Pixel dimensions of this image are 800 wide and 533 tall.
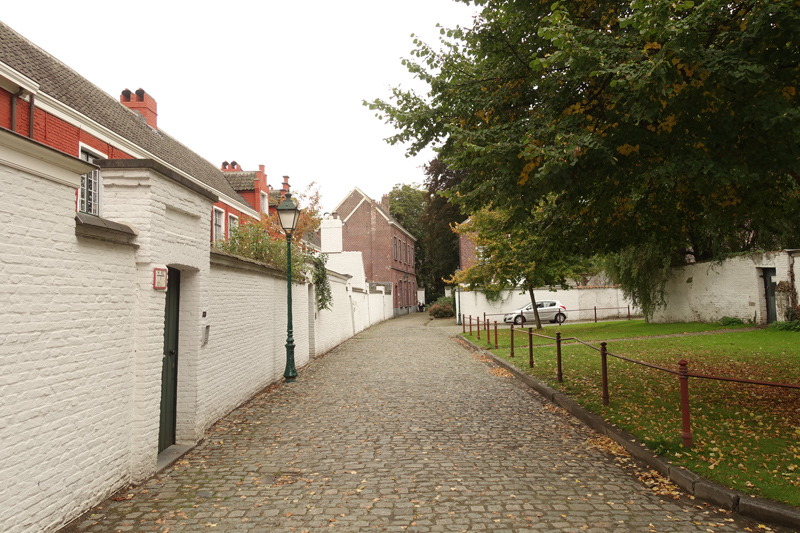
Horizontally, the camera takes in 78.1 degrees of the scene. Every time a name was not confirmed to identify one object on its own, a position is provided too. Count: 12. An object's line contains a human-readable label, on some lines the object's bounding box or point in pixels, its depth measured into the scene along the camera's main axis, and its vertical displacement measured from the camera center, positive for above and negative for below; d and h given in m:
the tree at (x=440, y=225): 36.50 +5.44
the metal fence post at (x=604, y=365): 7.18 -1.12
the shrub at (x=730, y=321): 18.62 -1.30
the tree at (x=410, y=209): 60.97 +10.23
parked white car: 28.91 -1.39
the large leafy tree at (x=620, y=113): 4.96 +2.08
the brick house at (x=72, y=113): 11.87 +5.32
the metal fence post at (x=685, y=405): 5.21 -1.25
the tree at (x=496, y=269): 19.84 +0.89
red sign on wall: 5.14 +0.17
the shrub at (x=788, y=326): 15.42 -1.25
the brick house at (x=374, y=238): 46.00 +5.11
